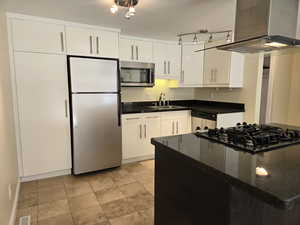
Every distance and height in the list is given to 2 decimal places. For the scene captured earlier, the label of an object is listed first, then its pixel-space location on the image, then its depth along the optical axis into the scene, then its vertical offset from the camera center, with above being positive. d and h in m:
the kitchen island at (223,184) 0.85 -0.49
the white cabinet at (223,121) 3.30 -0.55
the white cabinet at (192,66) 3.92 +0.48
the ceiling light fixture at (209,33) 3.07 +0.92
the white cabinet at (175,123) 3.73 -0.64
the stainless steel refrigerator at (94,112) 2.87 -0.36
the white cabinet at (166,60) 3.79 +0.59
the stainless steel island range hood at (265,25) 1.48 +0.52
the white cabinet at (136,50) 3.45 +0.71
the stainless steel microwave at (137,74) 3.44 +0.27
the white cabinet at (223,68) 3.48 +0.40
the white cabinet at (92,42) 2.83 +0.70
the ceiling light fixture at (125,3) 2.03 +0.91
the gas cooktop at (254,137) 1.33 -0.36
